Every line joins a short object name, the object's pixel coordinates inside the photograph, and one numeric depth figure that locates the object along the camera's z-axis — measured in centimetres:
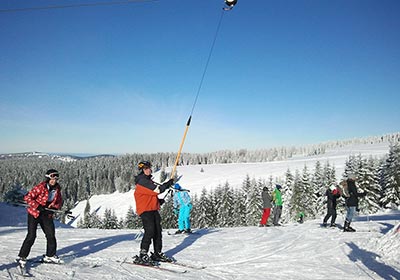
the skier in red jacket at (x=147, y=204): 754
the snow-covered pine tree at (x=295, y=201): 4906
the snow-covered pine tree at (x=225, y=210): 5509
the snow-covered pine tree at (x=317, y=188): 4978
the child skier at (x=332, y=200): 1439
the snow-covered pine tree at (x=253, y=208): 5091
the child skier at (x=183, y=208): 1338
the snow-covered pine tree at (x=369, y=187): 4006
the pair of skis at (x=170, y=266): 730
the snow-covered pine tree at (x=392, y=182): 3946
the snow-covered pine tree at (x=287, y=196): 5147
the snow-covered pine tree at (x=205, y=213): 5571
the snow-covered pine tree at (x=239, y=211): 5495
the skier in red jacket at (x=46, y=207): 702
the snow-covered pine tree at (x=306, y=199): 4928
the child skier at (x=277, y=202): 1755
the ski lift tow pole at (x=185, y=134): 956
